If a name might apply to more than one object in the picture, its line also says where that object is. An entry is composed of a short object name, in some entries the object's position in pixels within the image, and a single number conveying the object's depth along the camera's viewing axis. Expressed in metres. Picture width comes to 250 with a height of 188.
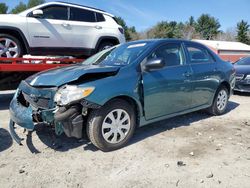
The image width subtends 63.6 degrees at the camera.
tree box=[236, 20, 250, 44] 42.91
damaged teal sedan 2.68
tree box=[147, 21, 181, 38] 46.53
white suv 4.48
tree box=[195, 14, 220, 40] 55.51
